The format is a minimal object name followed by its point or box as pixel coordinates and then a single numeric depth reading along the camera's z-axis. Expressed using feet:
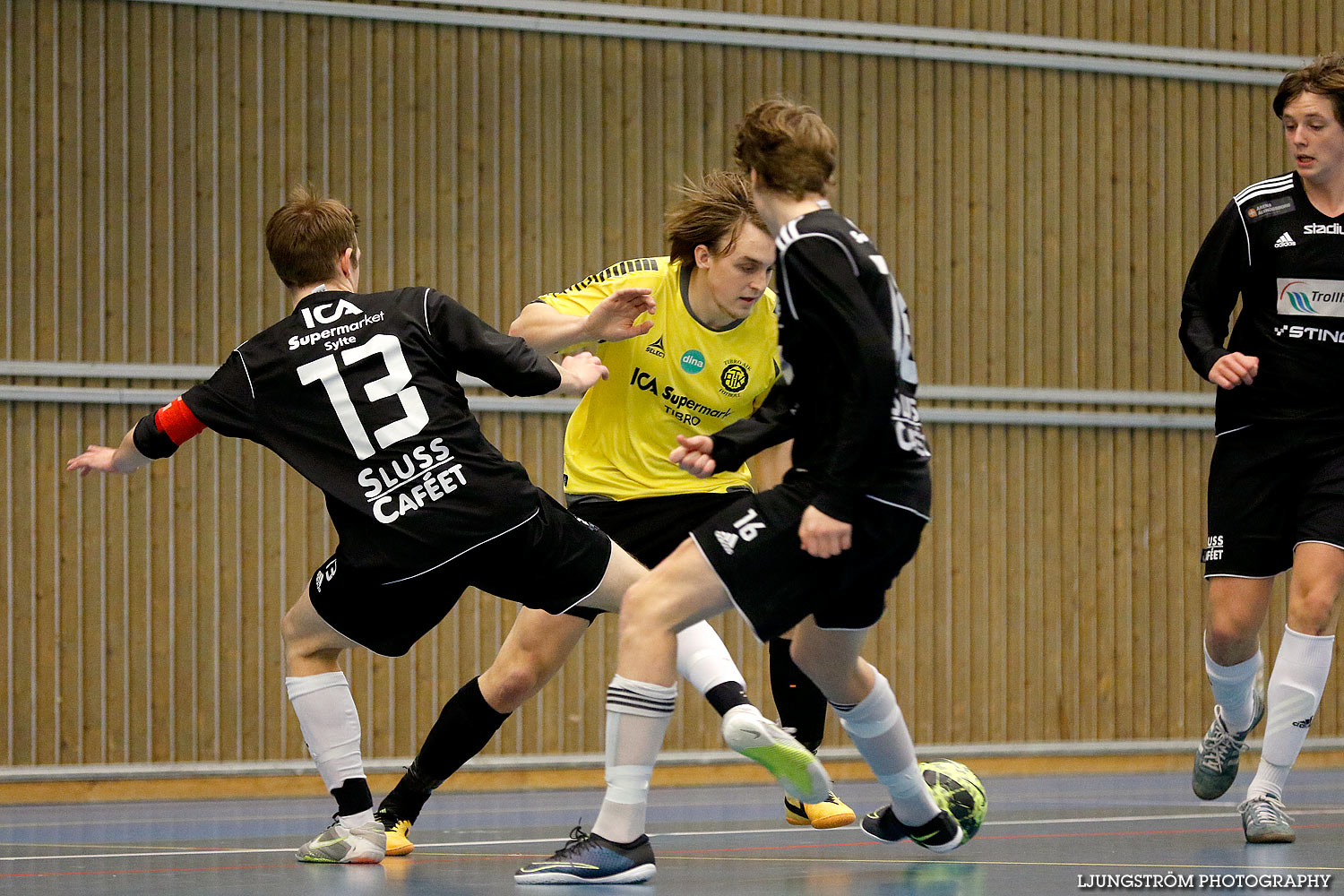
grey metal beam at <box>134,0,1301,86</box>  55.31
